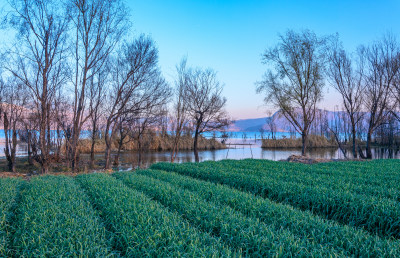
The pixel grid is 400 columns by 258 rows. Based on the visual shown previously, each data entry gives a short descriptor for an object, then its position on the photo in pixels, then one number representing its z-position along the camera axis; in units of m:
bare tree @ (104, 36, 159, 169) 17.44
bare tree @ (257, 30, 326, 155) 20.77
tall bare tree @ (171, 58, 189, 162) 23.56
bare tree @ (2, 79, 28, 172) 17.28
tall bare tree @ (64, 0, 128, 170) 14.22
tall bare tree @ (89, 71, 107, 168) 18.45
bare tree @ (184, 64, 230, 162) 23.67
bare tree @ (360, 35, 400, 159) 20.47
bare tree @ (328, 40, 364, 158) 22.02
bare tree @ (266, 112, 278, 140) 54.47
